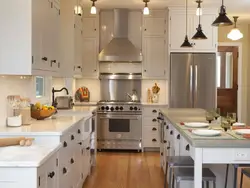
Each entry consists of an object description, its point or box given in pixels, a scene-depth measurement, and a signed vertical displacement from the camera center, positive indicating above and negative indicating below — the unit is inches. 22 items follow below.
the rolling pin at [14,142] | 91.7 -13.1
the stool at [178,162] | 128.8 -26.1
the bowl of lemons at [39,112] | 145.7 -8.2
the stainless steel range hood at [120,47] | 265.1 +34.6
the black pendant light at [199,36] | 177.7 +28.7
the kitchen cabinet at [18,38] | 116.0 +18.0
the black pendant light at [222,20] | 138.5 +28.7
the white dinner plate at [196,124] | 132.0 -12.2
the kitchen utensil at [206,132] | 111.3 -12.8
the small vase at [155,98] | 275.7 -4.4
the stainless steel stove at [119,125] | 259.6 -24.3
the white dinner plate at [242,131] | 114.8 -12.8
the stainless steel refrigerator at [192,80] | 258.7 +9.2
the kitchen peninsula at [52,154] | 74.7 -16.4
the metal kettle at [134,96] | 279.3 -2.9
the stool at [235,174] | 126.0 -30.5
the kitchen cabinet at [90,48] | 271.9 +34.5
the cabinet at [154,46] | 271.0 +36.1
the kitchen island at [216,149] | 102.2 -16.8
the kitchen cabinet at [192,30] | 260.7 +46.7
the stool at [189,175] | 116.7 -28.4
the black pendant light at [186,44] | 204.8 +28.4
